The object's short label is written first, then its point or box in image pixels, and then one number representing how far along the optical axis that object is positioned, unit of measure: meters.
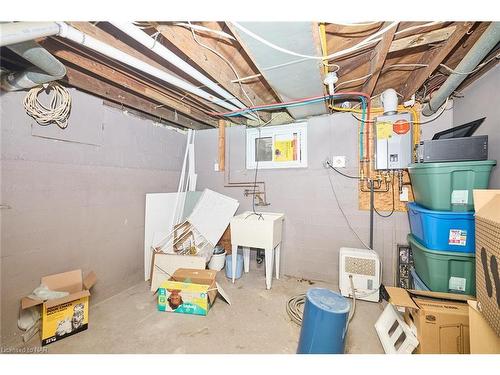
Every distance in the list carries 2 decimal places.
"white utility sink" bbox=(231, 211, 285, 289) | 2.39
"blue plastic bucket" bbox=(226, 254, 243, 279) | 2.73
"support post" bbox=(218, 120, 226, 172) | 3.18
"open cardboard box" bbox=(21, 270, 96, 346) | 1.52
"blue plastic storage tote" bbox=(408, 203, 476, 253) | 1.61
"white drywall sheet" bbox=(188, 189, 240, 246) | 2.92
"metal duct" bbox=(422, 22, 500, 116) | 1.13
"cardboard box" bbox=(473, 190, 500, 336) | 1.01
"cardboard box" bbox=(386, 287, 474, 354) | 1.32
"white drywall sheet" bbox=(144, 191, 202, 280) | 2.67
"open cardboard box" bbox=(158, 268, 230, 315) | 1.93
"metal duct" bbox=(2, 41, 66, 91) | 1.19
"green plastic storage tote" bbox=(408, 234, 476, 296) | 1.63
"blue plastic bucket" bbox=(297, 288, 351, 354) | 1.25
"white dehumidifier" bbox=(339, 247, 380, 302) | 2.16
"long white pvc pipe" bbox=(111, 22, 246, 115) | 1.18
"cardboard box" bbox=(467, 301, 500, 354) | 1.02
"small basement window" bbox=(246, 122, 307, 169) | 2.77
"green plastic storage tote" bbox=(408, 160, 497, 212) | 1.56
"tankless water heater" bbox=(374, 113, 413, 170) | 2.29
